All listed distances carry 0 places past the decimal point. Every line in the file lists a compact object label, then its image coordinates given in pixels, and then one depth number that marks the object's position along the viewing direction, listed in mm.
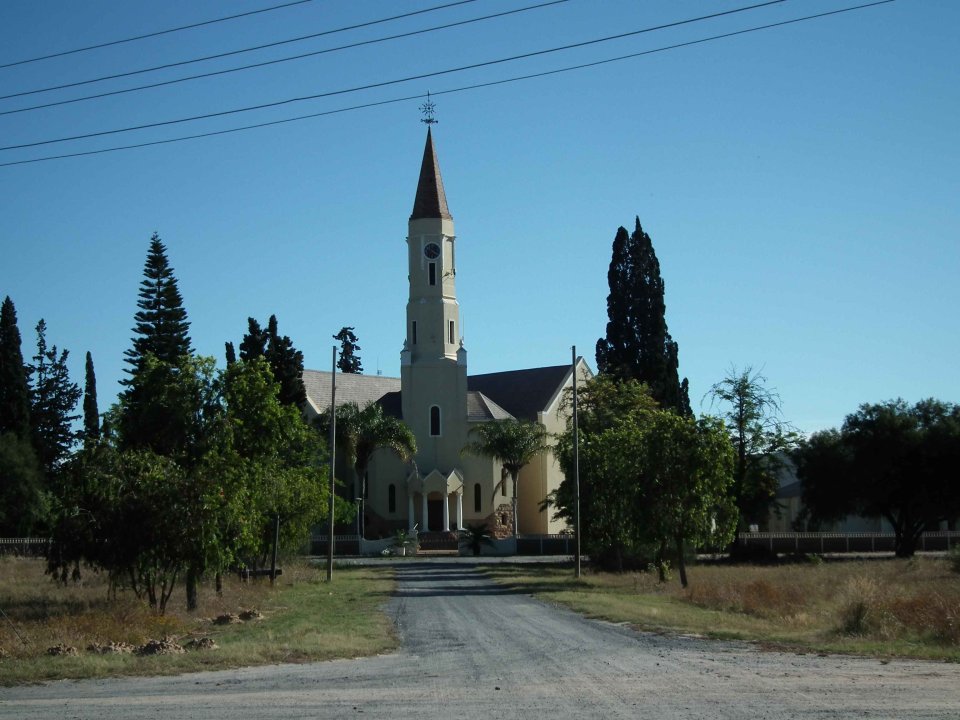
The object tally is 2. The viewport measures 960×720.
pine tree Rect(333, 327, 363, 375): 113875
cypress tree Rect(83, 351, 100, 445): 83000
